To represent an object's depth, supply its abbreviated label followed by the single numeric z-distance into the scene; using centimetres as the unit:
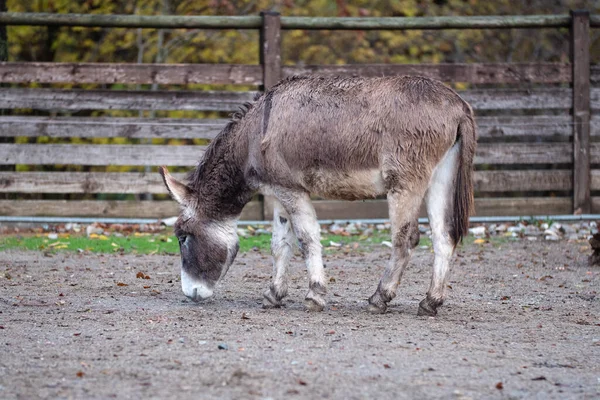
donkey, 1320
